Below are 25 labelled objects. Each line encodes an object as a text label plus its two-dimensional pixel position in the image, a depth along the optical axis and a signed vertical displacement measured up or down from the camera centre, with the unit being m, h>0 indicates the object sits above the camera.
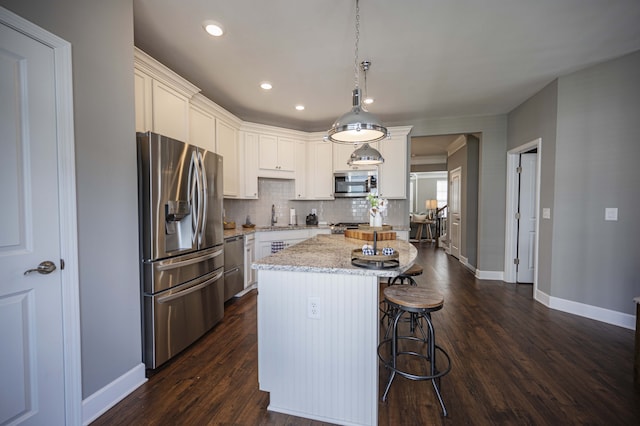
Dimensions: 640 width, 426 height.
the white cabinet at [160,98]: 2.24 +1.00
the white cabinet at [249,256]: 3.68 -0.71
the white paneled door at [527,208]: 4.20 -0.03
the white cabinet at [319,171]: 4.81 +0.62
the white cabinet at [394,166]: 4.57 +0.68
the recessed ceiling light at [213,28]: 2.19 +1.49
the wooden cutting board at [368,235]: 2.69 -0.30
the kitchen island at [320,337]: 1.50 -0.78
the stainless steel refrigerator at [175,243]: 1.97 -0.31
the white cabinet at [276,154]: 4.39 +0.87
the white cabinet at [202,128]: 3.08 +0.95
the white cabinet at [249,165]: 4.18 +0.65
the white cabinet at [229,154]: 3.66 +0.74
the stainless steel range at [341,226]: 4.30 -0.35
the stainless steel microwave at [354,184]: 4.64 +0.39
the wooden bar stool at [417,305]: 1.65 -0.63
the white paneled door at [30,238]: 1.25 -0.16
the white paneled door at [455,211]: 5.99 -0.13
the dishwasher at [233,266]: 3.23 -0.76
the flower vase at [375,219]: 2.88 -0.14
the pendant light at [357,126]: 1.89 +0.60
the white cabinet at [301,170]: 4.74 +0.65
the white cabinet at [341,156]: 4.73 +0.89
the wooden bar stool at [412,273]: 2.46 -0.64
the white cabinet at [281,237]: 3.97 -0.49
